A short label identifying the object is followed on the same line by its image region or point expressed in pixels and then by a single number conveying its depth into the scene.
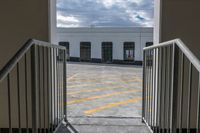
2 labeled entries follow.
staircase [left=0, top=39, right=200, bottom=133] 3.08
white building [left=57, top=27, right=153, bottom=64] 19.36
